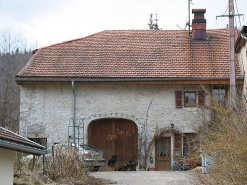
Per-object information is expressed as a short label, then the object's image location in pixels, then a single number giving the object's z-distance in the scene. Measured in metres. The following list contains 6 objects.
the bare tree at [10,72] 32.34
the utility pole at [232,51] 15.47
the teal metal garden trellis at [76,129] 21.33
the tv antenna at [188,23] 24.80
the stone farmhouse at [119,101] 21.23
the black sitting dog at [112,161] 21.39
